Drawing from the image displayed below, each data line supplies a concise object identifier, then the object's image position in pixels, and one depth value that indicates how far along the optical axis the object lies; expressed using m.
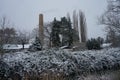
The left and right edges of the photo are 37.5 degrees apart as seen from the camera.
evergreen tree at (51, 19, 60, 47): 31.78
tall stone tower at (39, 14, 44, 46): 34.61
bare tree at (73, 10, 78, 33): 41.39
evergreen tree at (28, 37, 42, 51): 19.66
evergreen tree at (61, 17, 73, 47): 32.41
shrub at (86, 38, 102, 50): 28.42
